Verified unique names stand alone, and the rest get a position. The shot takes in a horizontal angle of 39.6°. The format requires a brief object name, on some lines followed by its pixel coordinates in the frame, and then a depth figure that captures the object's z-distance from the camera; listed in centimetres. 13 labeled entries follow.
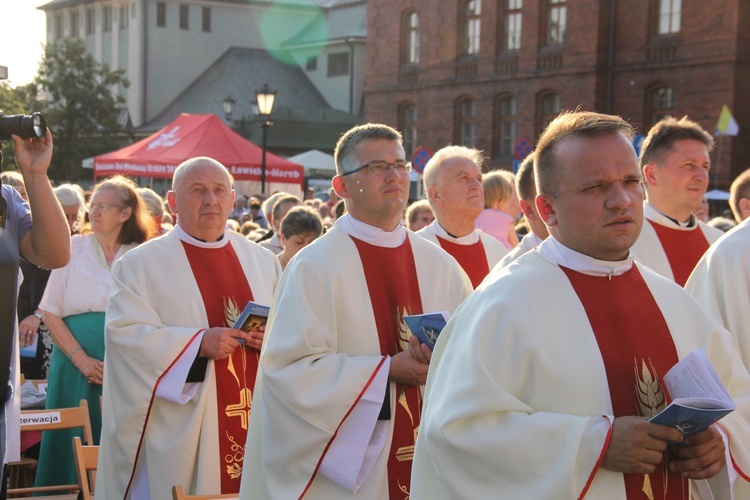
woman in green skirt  668
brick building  2950
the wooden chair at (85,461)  550
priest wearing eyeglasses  428
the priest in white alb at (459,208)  636
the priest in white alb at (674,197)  573
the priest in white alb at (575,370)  285
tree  4144
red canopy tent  1934
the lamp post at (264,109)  1912
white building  5184
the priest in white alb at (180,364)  536
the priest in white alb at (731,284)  443
